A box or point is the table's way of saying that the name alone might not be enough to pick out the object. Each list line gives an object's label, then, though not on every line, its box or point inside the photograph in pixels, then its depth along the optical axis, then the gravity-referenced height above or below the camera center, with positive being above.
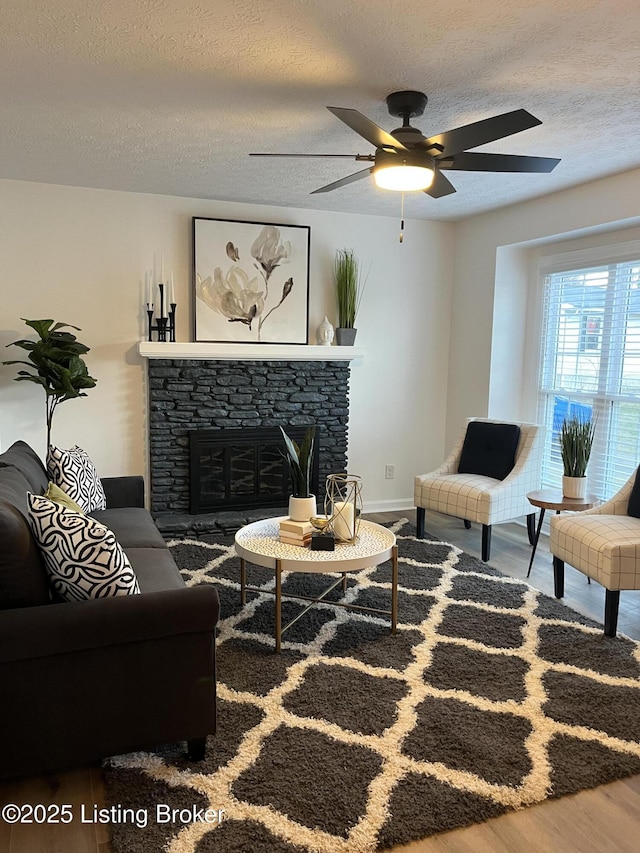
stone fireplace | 4.78 -0.51
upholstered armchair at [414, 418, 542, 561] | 4.26 -0.93
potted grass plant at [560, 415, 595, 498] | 3.85 -0.65
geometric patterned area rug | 1.90 -1.38
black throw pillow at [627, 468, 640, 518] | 3.42 -0.80
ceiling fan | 2.33 +0.77
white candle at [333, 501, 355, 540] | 3.13 -0.85
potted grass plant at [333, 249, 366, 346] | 5.18 +0.39
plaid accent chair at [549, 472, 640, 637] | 2.97 -0.94
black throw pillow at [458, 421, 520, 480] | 4.57 -0.74
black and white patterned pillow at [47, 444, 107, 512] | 3.45 -0.76
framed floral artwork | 4.84 +0.45
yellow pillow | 2.88 -0.72
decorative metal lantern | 3.13 -0.84
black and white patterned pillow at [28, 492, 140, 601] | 2.04 -0.70
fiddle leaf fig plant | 4.01 -0.17
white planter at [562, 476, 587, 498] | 3.87 -0.83
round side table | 3.73 -0.89
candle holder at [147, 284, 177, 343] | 4.69 +0.09
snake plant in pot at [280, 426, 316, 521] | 3.21 -0.70
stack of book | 3.09 -0.91
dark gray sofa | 1.88 -1.00
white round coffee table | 2.86 -0.97
